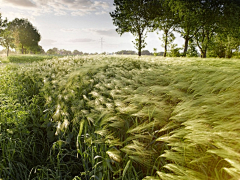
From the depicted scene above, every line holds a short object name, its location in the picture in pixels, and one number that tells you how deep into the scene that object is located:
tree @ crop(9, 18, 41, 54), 52.59
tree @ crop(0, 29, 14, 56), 46.29
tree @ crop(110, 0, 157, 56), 22.50
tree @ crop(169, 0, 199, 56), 20.50
